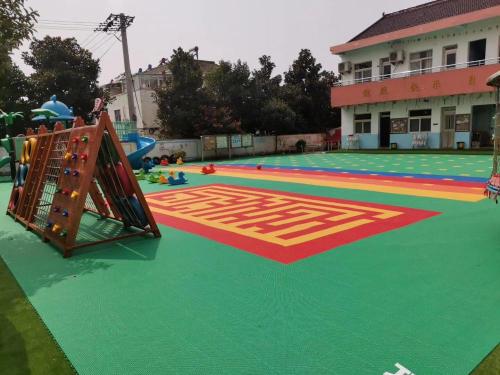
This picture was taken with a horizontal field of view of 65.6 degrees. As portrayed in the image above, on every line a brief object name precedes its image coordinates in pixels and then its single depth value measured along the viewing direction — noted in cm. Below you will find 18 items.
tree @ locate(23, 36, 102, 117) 2706
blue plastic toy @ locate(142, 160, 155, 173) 1772
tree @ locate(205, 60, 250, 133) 2855
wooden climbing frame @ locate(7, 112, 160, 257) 543
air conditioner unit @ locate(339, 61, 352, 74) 2794
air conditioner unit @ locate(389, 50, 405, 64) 2477
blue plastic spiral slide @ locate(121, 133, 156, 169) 1812
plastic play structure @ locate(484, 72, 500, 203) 519
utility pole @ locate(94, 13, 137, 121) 2217
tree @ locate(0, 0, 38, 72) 514
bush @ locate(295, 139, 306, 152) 3084
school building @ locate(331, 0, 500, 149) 2156
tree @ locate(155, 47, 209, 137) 2650
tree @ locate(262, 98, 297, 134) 3014
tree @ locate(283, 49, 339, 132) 3594
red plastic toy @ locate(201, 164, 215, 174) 1625
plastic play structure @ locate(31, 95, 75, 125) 1457
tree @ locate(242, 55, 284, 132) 3011
